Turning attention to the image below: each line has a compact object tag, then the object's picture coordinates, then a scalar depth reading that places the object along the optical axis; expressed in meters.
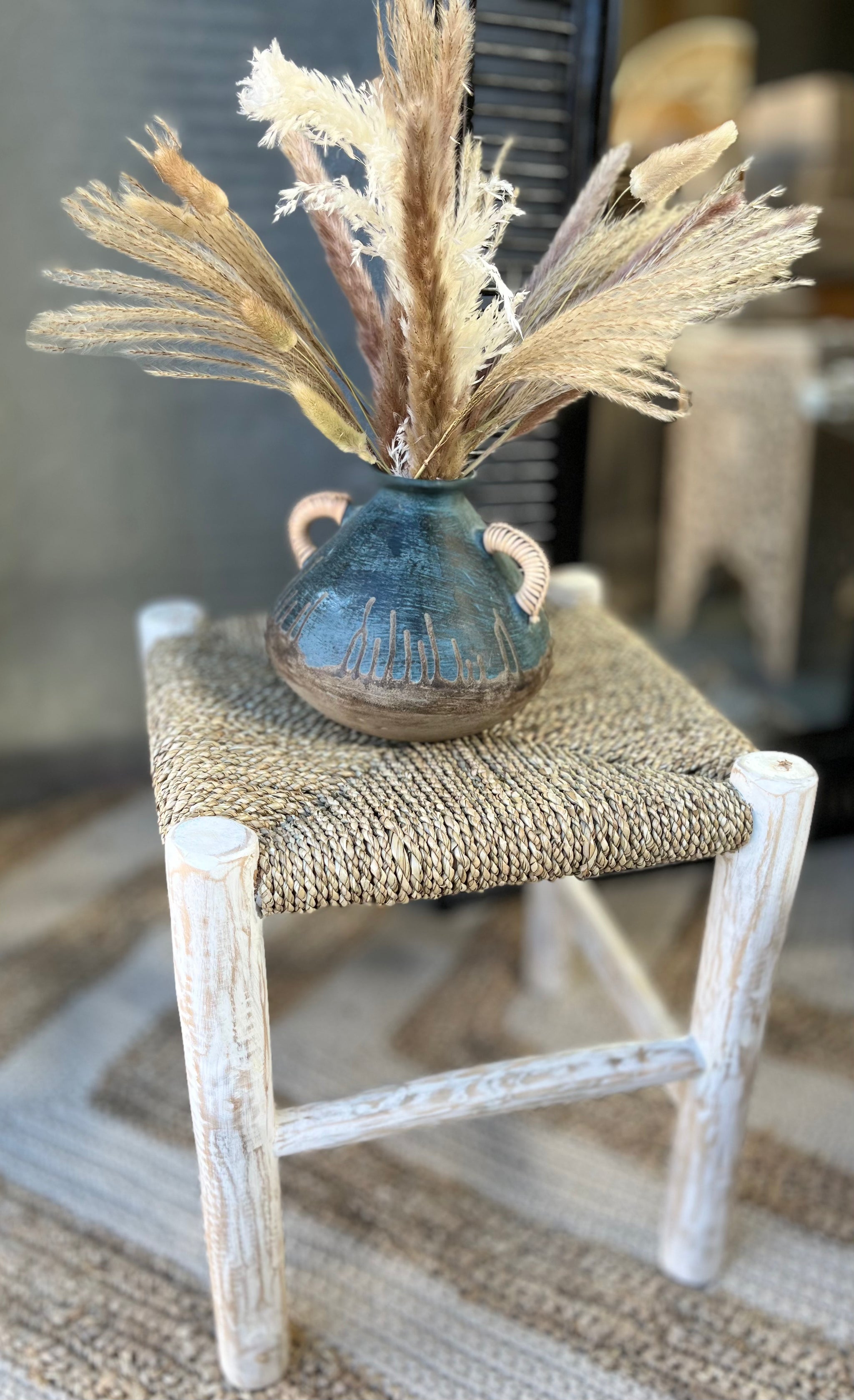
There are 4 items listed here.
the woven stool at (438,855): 0.55
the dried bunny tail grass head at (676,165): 0.57
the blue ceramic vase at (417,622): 0.61
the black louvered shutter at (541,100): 0.90
